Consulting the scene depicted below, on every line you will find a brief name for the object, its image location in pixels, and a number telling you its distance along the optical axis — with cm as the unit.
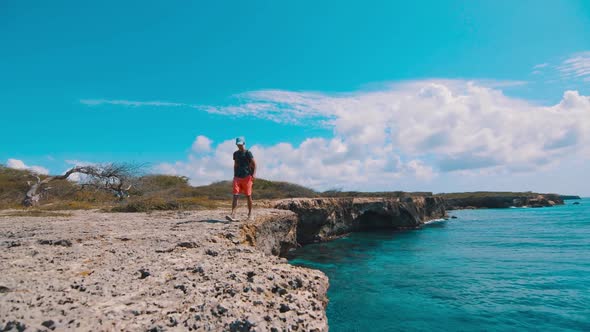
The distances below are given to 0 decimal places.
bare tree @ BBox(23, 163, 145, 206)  1762
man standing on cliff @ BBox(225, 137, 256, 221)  911
